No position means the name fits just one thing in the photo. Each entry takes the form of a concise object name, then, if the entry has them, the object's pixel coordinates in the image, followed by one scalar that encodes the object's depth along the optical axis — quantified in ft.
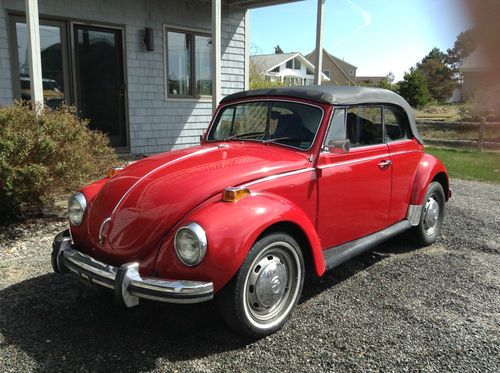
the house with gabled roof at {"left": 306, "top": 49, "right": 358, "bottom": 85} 175.83
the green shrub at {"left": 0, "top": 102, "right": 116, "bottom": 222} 15.31
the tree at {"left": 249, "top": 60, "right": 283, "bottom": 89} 57.98
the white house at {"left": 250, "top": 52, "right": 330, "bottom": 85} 151.00
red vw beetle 9.18
